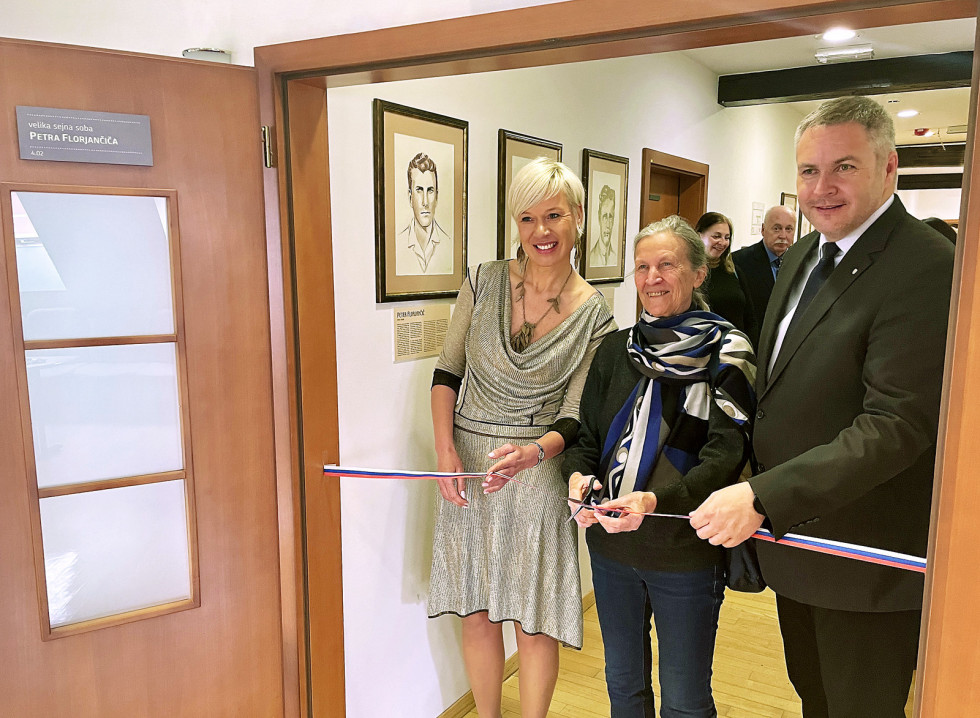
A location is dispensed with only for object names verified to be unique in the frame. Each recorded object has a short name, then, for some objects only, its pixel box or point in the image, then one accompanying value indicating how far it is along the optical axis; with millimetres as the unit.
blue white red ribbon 1216
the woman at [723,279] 3168
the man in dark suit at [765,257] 3403
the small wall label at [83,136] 1378
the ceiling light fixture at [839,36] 3220
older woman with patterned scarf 1556
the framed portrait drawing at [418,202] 2033
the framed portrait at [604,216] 3059
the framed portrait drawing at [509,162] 2512
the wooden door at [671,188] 3602
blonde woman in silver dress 1901
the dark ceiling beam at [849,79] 3574
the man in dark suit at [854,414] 1217
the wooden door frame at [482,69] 995
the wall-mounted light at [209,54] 1713
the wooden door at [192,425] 1424
